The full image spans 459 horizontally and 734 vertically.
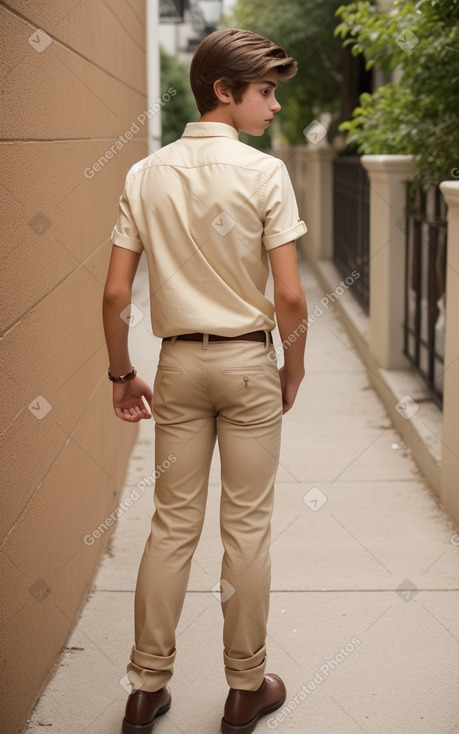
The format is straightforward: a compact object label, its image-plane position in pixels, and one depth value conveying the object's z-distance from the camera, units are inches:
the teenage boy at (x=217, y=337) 101.3
